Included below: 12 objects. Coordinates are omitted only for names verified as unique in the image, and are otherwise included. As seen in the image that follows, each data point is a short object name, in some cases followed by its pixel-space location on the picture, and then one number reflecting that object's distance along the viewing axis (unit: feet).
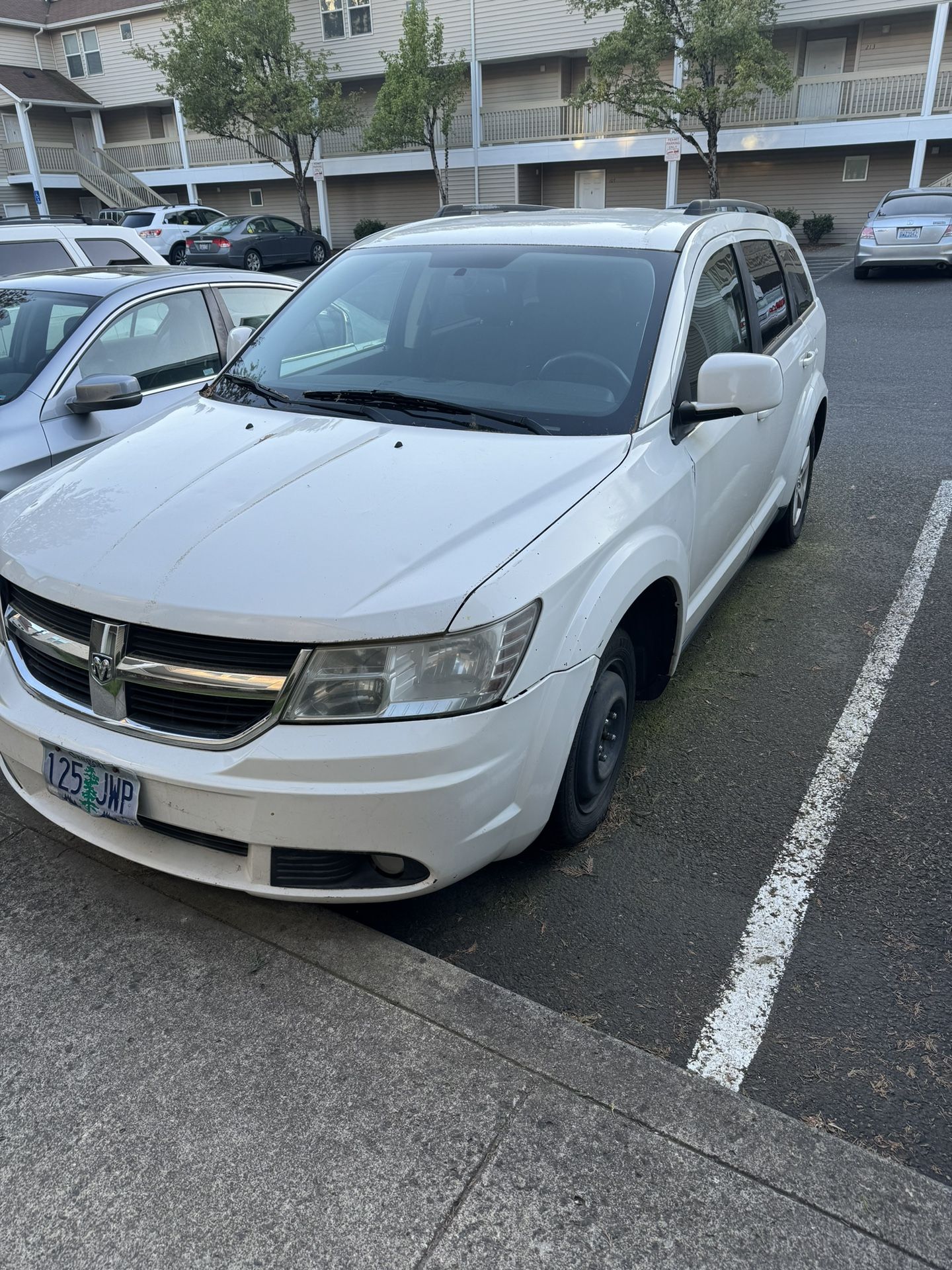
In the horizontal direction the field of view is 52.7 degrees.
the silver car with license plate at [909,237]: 55.72
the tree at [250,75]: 93.09
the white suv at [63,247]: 24.23
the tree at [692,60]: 75.66
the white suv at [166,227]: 84.02
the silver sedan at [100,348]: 15.21
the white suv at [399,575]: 7.51
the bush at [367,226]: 105.70
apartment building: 85.66
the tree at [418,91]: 91.20
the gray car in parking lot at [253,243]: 79.30
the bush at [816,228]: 88.12
